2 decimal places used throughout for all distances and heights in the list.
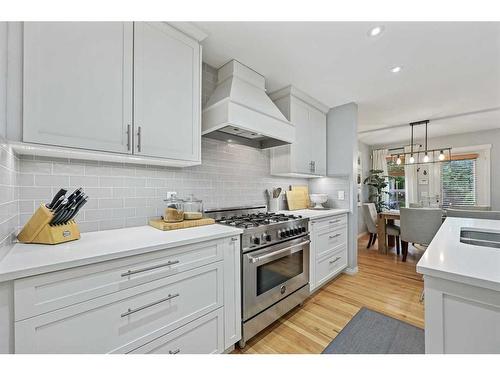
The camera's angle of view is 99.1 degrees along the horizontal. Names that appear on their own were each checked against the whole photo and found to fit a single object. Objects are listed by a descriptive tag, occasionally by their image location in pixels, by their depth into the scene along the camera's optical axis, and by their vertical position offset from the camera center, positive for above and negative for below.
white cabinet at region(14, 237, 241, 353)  0.83 -0.56
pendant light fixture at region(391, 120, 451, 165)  3.66 +0.71
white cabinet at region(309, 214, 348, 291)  2.29 -0.71
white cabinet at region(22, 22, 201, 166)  1.04 +0.58
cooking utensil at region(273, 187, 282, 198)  2.70 -0.04
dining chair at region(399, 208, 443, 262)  3.07 -0.52
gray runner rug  1.56 -1.17
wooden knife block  1.06 -0.22
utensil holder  2.68 -0.21
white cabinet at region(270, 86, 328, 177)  2.55 +0.66
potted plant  5.15 +0.07
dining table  3.88 -0.75
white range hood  1.78 +0.68
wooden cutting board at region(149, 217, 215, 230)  1.46 -0.25
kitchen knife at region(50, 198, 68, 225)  1.08 -0.12
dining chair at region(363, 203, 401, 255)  3.85 -0.68
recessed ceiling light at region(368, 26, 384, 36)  1.58 +1.20
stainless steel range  1.56 -0.62
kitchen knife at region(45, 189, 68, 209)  1.11 -0.05
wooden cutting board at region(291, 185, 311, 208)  3.00 +0.00
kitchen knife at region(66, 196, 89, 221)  1.16 -0.11
